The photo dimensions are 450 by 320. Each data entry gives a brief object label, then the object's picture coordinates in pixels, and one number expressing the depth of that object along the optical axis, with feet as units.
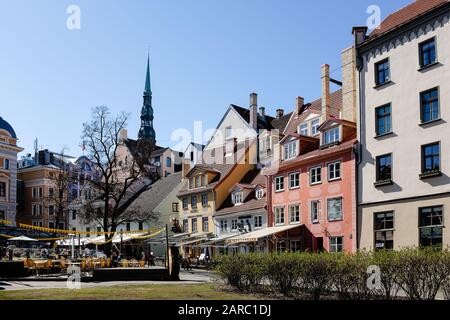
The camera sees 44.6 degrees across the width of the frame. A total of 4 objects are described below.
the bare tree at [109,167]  165.37
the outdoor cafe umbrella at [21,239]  150.92
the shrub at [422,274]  55.88
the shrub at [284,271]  64.39
